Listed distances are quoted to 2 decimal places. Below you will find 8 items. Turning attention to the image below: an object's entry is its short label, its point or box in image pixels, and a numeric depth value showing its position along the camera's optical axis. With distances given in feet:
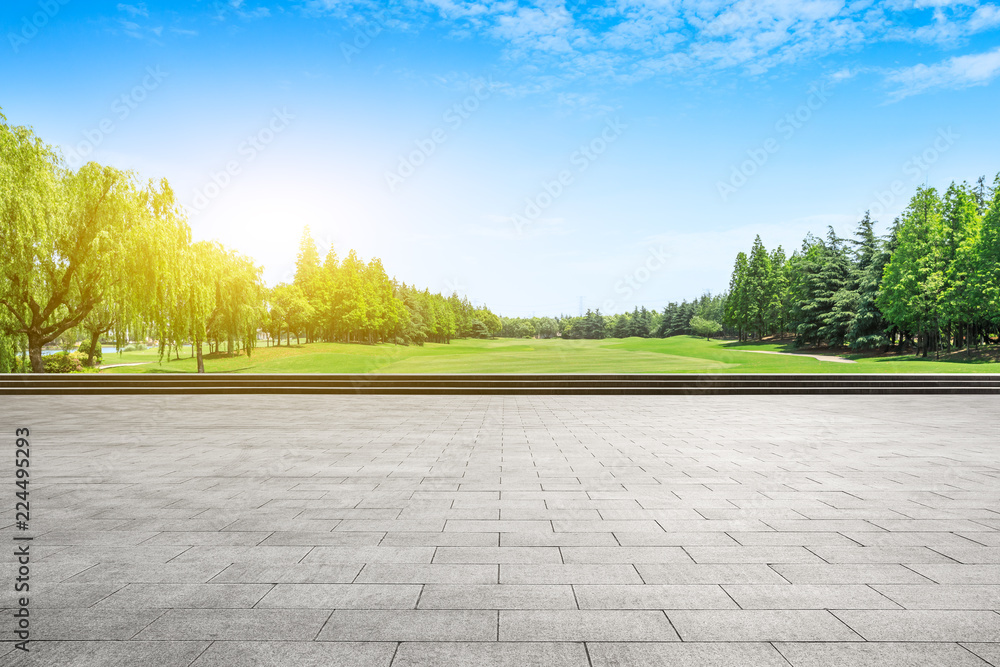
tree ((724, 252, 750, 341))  208.33
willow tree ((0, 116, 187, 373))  61.41
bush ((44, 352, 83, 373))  78.12
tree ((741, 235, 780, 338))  201.36
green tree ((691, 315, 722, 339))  276.82
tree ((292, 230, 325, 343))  175.52
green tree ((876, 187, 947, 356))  108.27
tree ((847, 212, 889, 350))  126.21
